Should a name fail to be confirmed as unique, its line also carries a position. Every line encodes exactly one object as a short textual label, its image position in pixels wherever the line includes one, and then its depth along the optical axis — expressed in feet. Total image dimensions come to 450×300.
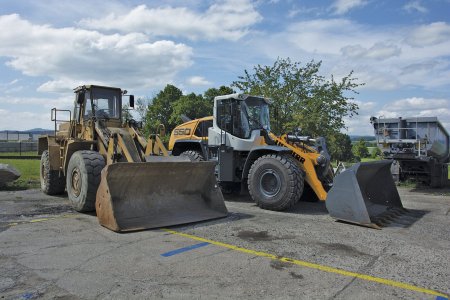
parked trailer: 45.57
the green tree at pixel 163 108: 145.79
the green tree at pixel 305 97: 78.74
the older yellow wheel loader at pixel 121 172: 24.44
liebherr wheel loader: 26.58
